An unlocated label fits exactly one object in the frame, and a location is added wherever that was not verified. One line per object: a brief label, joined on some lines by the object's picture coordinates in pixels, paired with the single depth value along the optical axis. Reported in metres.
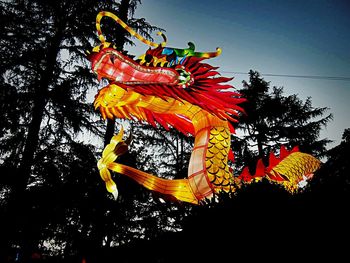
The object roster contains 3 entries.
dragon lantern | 5.38
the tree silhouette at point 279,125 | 16.44
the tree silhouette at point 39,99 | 10.11
